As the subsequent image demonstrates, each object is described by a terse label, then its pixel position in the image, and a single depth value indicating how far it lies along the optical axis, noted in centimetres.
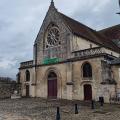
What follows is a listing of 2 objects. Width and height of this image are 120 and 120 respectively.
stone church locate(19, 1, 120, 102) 1465
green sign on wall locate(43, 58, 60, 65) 1783
